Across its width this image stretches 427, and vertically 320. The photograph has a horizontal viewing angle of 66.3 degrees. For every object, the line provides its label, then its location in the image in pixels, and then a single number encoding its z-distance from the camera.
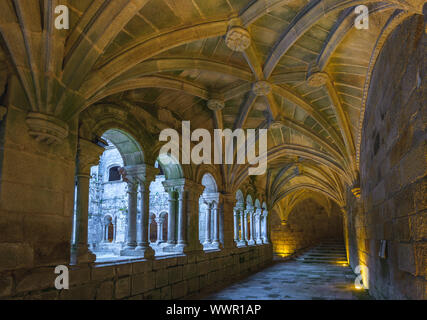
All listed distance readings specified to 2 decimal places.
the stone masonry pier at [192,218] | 6.95
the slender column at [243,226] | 11.34
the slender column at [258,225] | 13.32
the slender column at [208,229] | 8.65
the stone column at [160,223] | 10.09
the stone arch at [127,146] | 5.47
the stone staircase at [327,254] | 13.60
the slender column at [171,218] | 6.79
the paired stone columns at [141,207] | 5.43
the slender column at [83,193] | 4.16
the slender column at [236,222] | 10.97
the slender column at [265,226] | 14.03
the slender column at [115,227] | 9.96
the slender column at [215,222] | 8.76
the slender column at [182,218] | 6.81
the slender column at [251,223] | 12.40
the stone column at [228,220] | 9.00
